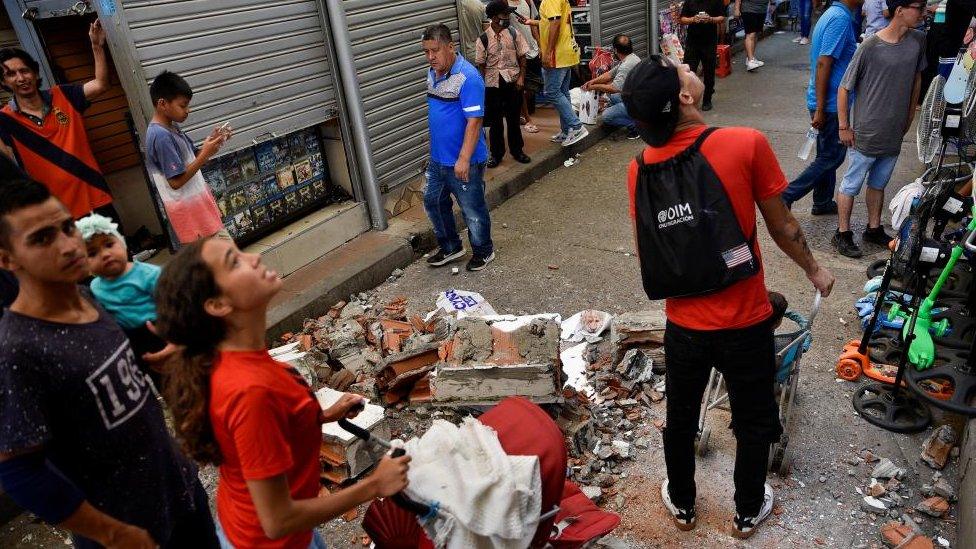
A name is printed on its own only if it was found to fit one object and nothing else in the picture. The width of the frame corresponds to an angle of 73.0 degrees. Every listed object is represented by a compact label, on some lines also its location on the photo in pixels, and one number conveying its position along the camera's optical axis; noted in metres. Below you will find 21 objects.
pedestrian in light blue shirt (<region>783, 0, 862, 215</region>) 5.51
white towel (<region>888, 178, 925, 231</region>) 5.12
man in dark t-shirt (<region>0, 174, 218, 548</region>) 1.86
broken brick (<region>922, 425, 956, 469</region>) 3.52
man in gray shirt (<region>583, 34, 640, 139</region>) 8.20
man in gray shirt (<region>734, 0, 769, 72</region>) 12.41
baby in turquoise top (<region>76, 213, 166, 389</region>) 2.93
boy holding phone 4.30
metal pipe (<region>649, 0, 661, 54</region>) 11.77
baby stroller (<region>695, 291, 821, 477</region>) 3.25
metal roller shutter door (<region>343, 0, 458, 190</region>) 6.68
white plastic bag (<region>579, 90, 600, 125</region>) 9.70
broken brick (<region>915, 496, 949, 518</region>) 3.25
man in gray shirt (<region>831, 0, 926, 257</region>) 5.05
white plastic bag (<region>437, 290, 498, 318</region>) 5.36
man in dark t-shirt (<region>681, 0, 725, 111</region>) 10.03
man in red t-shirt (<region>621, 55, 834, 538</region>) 2.53
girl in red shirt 1.77
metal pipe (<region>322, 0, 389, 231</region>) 6.24
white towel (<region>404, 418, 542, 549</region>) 2.11
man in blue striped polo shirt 5.47
